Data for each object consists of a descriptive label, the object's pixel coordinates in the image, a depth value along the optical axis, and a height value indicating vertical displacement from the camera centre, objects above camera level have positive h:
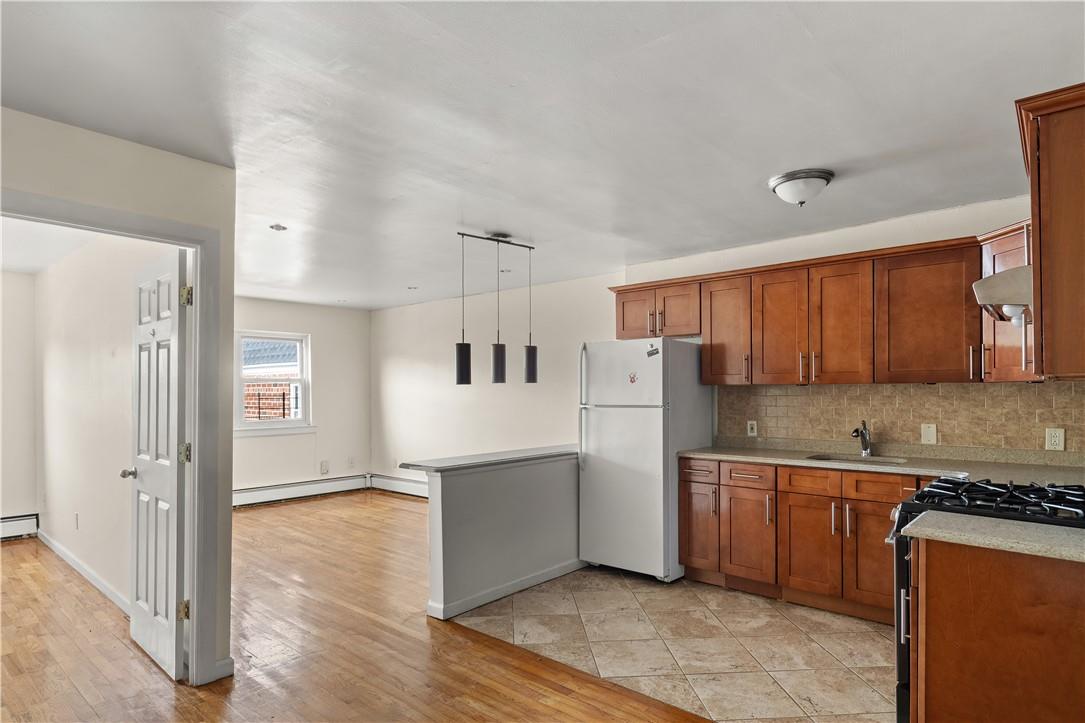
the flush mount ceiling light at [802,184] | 3.13 +0.92
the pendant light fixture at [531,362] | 4.64 +0.06
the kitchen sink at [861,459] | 3.77 -0.56
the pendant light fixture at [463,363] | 4.34 +0.05
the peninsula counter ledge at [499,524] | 3.74 -0.99
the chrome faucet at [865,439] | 4.06 -0.45
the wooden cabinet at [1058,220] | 1.76 +0.41
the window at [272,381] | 7.42 -0.12
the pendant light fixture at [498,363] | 4.48 +0.05
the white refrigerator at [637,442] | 4.32 -0.52
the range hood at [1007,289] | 2.01 +0.25
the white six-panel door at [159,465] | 2.96 -0.46
